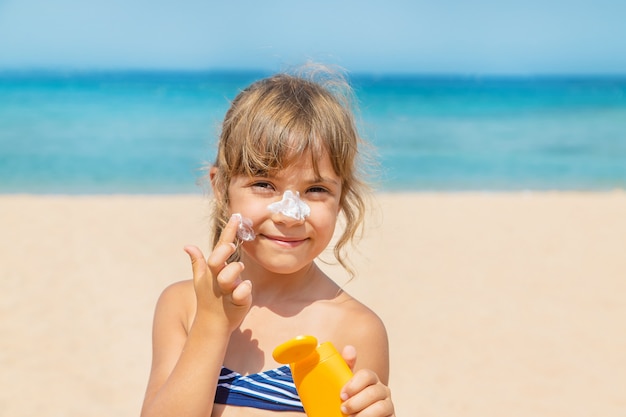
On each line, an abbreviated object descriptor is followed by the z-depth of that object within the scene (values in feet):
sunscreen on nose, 3.84
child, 3.66
